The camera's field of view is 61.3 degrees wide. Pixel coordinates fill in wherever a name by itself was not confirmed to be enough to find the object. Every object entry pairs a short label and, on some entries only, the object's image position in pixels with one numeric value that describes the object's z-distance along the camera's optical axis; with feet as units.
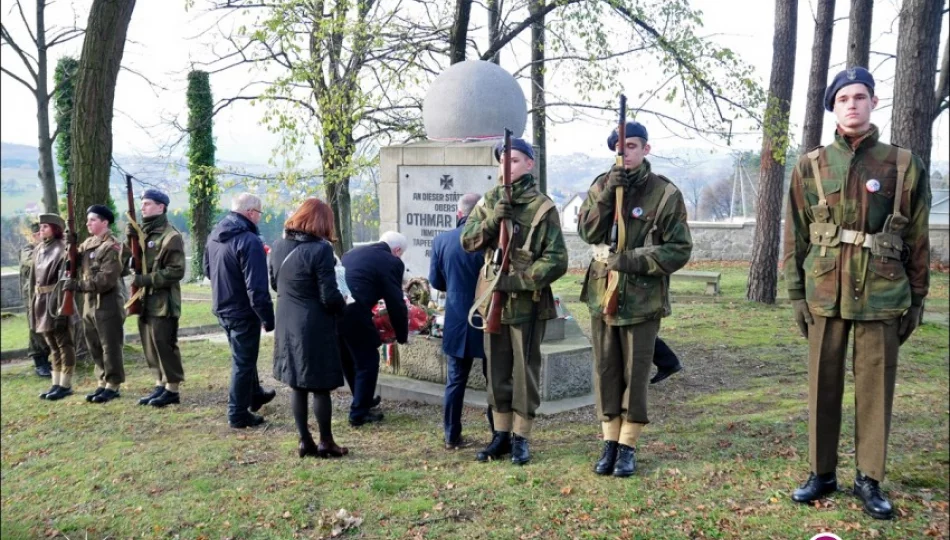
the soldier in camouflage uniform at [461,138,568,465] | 16.88
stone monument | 23.86
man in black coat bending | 20.99
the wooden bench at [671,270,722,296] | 50.93
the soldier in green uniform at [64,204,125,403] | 24.54
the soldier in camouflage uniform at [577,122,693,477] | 15.88
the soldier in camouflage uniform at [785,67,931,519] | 13.57
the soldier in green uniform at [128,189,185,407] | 23.67
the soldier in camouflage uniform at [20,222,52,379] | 30.53
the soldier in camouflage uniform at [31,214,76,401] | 25.82
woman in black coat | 17.54
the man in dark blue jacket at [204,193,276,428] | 20.79
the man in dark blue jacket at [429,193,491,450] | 18.76
